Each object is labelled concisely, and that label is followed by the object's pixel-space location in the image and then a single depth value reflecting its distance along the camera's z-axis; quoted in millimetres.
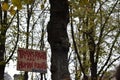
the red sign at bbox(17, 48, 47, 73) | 9719
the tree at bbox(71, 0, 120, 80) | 23614
